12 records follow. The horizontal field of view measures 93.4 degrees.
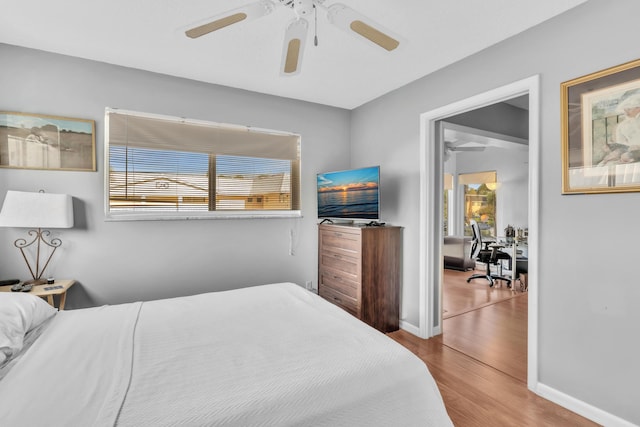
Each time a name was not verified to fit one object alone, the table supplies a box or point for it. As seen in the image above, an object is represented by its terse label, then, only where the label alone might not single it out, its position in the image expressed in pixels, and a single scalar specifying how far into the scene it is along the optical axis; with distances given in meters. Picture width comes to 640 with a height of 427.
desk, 4.58
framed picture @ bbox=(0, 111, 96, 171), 2.39
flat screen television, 3.08
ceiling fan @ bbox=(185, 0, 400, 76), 1.44
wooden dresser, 3.00
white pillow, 1.32
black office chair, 4.90
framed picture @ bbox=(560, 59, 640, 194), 1.70
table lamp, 2.18
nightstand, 2.18
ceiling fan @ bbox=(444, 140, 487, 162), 5.35
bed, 1.03
